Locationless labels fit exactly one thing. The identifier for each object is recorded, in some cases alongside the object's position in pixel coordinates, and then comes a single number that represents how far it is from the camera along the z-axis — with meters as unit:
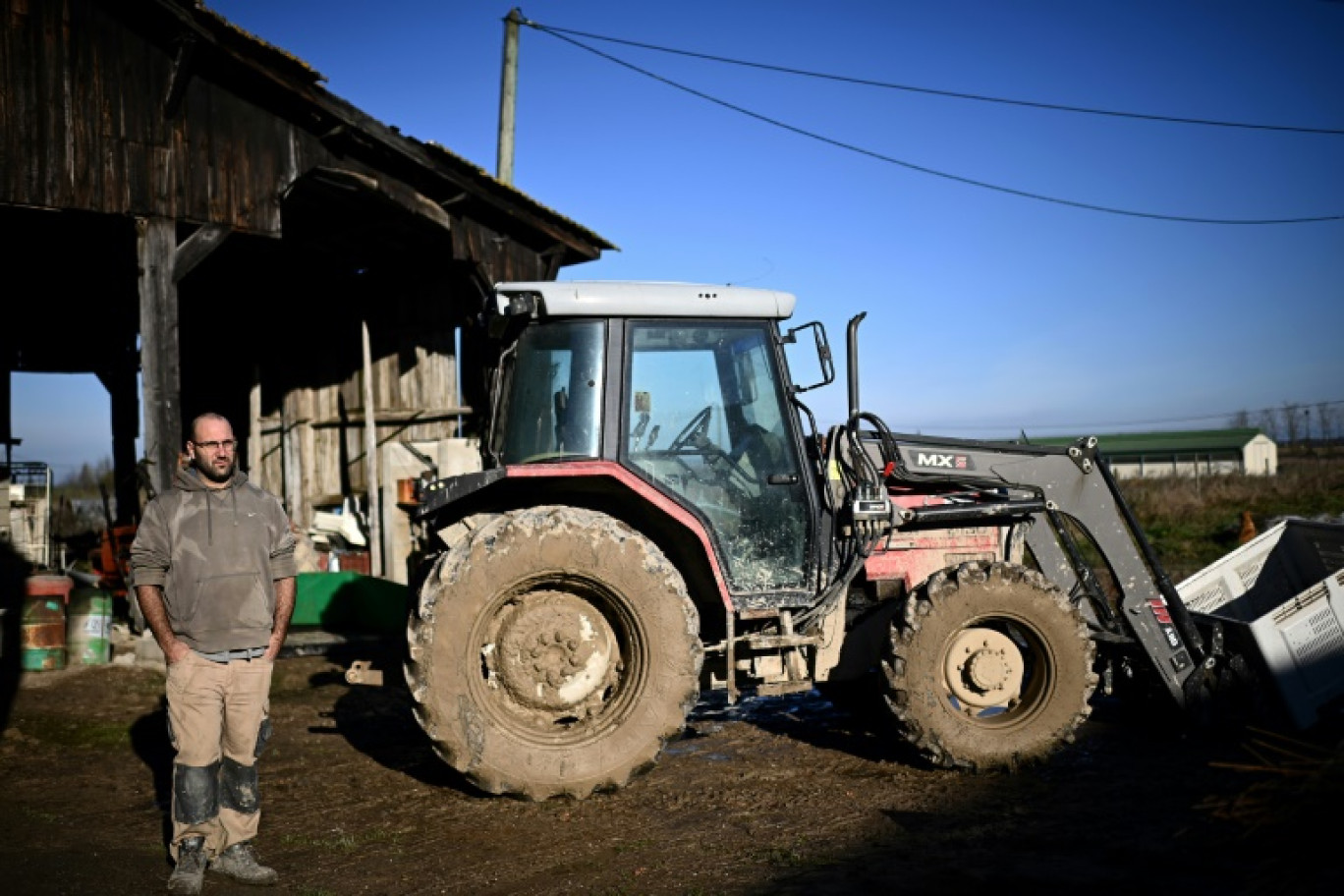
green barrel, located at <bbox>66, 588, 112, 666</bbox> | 8.81
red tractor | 5.18
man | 4.31
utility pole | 13.12
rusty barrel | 8.52
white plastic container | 5.90
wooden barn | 9.06
